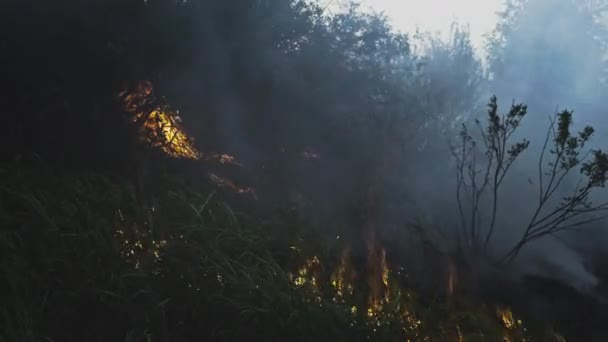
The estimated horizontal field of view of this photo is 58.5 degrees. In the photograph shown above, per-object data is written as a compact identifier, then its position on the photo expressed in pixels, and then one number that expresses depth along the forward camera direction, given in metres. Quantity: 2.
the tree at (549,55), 11.80
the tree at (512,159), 4.49
